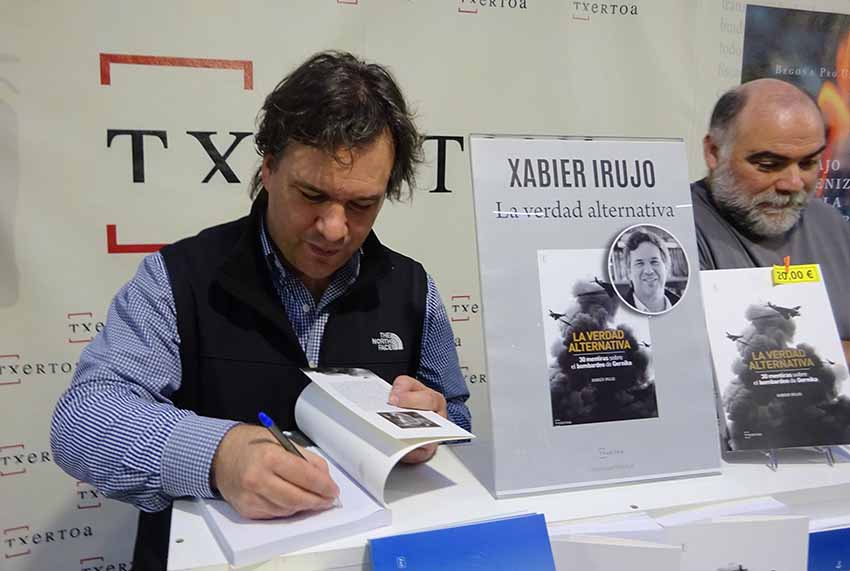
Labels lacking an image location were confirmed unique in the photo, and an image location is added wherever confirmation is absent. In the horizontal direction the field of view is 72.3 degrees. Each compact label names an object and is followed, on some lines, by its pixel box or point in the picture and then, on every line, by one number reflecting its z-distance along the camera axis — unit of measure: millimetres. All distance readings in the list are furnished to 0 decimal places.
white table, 589
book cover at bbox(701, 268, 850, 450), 799
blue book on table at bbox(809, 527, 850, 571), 719
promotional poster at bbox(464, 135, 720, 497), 711
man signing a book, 772
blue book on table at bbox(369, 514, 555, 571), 569
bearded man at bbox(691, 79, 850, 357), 1077
